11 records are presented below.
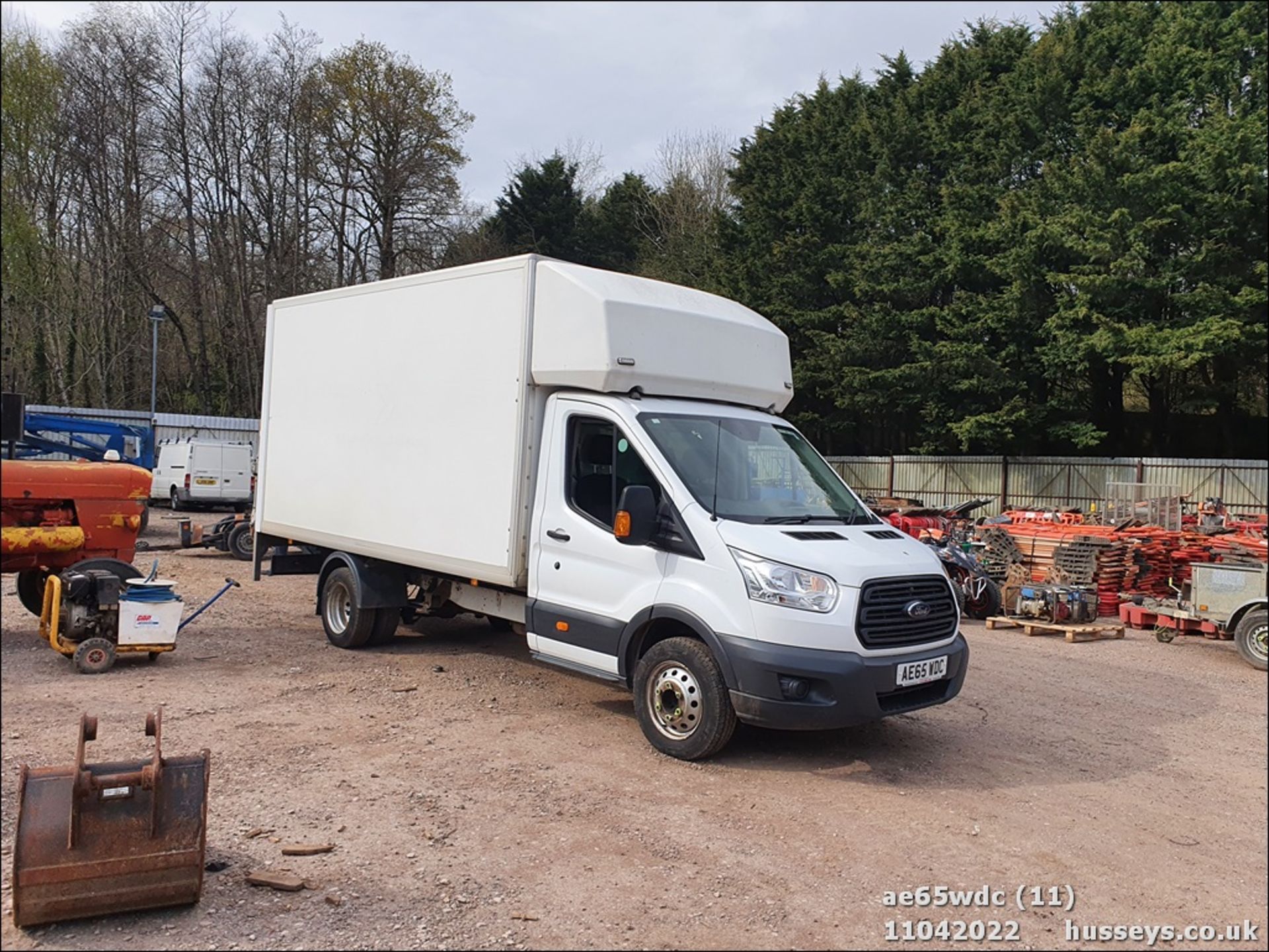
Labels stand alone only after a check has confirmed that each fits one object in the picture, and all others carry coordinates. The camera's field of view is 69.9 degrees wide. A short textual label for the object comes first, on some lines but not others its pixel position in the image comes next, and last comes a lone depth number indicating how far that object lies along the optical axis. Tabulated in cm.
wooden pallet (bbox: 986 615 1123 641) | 1211
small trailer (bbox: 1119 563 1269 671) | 1035
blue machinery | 1471
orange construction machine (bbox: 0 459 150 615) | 938
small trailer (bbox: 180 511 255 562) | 1744
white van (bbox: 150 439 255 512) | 2438
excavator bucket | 362
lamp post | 2614
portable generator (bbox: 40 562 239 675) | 829
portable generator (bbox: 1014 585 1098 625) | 1289
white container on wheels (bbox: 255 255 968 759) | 578
